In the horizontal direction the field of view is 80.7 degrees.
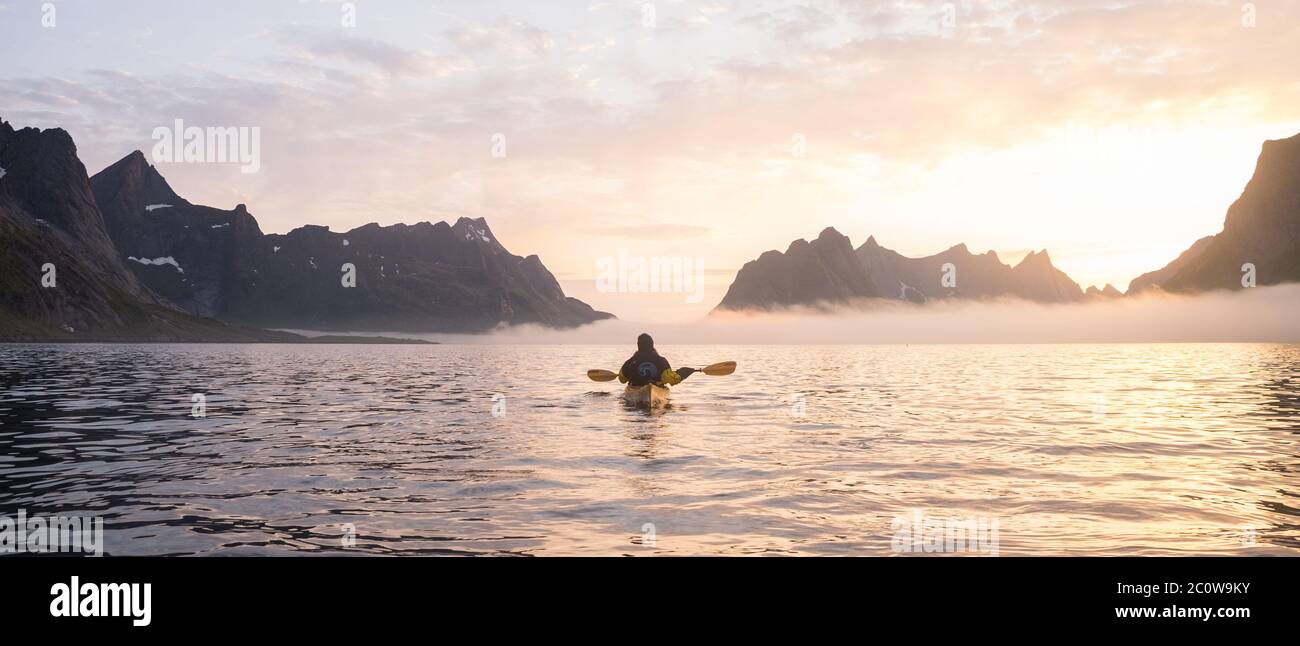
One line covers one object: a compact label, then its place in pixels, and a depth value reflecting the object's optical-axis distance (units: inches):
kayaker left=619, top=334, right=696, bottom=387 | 1302.9
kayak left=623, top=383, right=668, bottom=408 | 1232.8
